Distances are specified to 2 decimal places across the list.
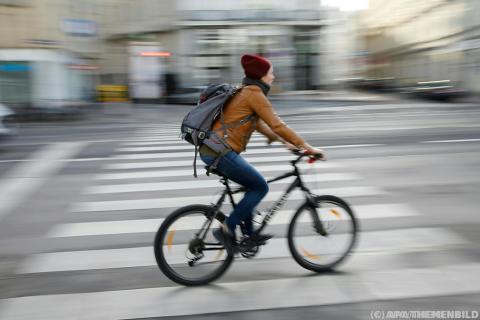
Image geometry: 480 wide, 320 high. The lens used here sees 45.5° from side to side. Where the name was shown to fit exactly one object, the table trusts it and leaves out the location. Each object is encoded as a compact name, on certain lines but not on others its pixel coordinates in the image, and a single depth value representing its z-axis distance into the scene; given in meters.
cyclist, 4.09
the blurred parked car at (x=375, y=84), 46.38
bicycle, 4.28
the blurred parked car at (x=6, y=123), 12.91
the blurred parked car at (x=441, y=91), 28.59
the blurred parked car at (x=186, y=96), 29.47
